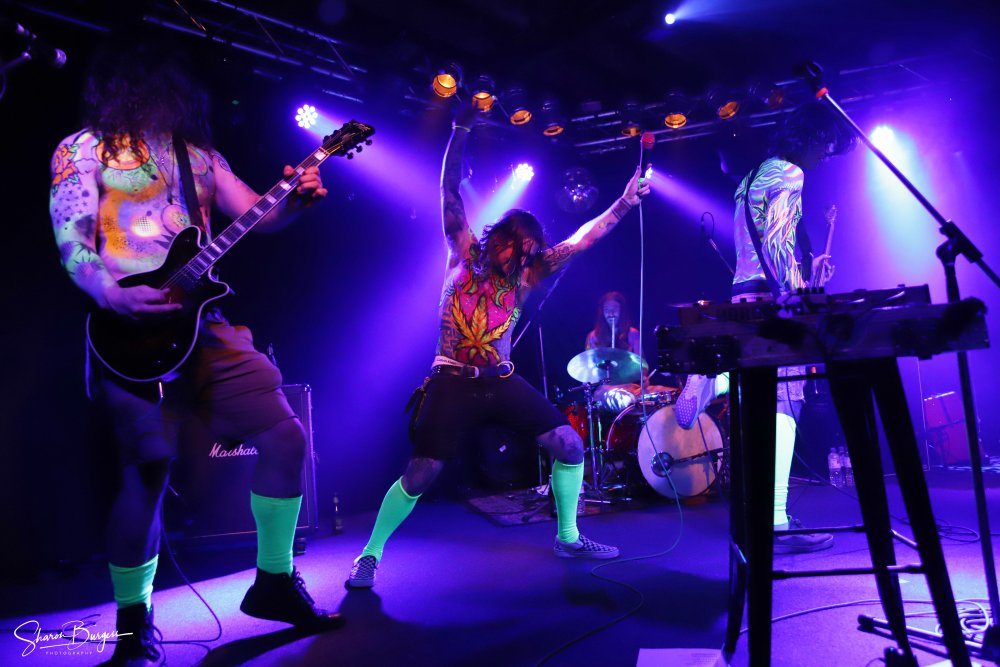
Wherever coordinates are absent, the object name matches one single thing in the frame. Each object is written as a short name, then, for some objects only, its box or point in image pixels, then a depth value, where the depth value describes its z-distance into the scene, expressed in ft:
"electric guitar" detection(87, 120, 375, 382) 7.79
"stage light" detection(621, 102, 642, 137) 23.36
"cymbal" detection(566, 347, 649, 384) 20.33
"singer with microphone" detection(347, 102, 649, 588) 11.82
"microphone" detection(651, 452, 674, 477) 18.67
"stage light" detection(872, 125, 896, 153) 25.89
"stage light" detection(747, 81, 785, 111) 22.00
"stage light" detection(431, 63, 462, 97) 20.29
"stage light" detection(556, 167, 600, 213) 25.80
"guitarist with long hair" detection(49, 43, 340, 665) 8.00
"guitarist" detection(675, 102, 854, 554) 11.98
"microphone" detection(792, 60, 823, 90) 8.68
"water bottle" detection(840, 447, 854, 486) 22.06
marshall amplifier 15.02
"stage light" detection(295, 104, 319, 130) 20.11
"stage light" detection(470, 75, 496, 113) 21.04
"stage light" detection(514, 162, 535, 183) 25.86
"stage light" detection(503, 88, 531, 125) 22.13
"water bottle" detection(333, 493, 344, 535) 17.79
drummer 25.59
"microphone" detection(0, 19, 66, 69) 10.30
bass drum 18.85
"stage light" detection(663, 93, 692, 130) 22.81
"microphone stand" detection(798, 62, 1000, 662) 6.94
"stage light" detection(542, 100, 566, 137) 23.09
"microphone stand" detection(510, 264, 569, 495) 22.26
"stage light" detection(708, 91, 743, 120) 22.76
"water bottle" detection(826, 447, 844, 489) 22.17
